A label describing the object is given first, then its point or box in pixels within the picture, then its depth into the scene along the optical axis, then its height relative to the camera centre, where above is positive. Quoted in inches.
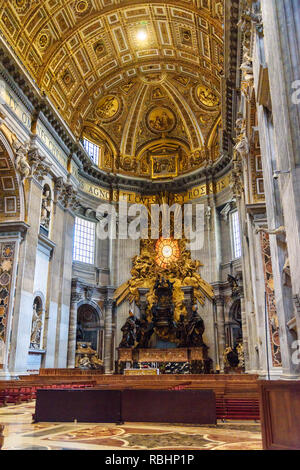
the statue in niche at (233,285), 780.5 +139.3
